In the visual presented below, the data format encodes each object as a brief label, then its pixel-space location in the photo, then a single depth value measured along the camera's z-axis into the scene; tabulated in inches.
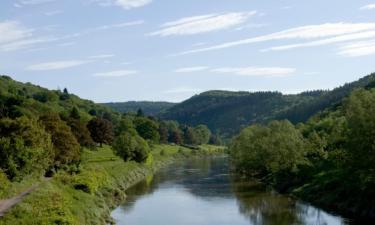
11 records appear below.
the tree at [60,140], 3115.2
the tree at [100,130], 5477.4
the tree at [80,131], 4185.3
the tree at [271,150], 3538.4
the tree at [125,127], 6490.7
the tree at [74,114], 5610.2
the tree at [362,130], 2273.6
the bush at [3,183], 1926.7
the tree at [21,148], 2283.8
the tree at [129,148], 4783.5
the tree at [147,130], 7632.9
